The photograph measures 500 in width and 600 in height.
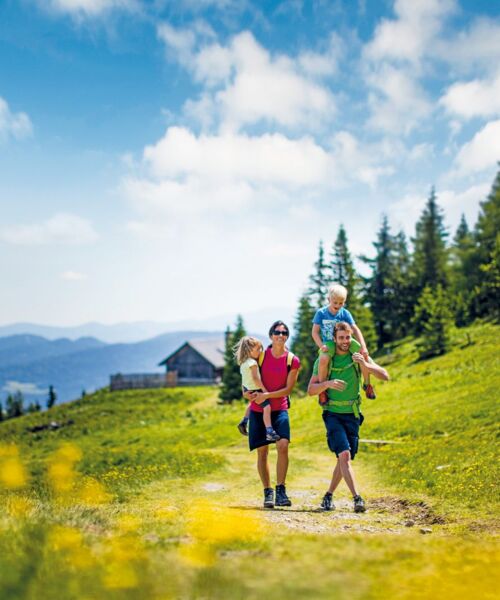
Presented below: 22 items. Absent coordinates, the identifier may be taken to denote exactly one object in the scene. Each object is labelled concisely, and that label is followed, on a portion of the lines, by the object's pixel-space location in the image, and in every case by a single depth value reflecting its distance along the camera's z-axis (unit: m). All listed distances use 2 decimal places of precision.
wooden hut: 79.94
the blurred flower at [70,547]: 4.08
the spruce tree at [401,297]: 64.69
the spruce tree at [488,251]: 48.20
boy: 8.16
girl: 8.31
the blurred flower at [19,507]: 5.34
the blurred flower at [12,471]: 13.97
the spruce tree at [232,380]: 49.19
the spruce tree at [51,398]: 126.69
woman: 8.36
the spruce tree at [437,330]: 38.03
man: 8.01
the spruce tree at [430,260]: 63.09
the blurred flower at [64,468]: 12.74
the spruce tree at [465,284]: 53.03
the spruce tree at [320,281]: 60.62
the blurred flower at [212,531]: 4.43
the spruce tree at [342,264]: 53.22
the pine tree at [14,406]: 128.50
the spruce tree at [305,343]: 52.47
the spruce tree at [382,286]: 66.19
